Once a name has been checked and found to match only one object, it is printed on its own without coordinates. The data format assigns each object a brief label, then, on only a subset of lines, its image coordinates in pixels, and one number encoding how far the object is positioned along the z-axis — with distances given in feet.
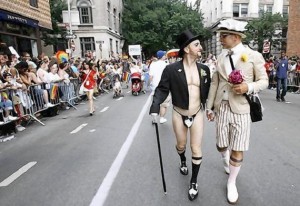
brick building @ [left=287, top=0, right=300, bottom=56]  53.38
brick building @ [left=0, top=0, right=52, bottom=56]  33.50
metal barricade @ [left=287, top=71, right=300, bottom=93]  33.82
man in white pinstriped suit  7.52
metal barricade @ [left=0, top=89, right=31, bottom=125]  17.22
